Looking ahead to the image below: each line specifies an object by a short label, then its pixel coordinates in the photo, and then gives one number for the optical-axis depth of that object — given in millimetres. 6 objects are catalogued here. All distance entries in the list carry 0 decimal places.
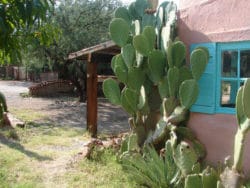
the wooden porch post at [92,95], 6572
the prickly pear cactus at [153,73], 3933
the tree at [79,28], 11548
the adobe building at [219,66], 3824
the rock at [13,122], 7192
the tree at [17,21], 1381
